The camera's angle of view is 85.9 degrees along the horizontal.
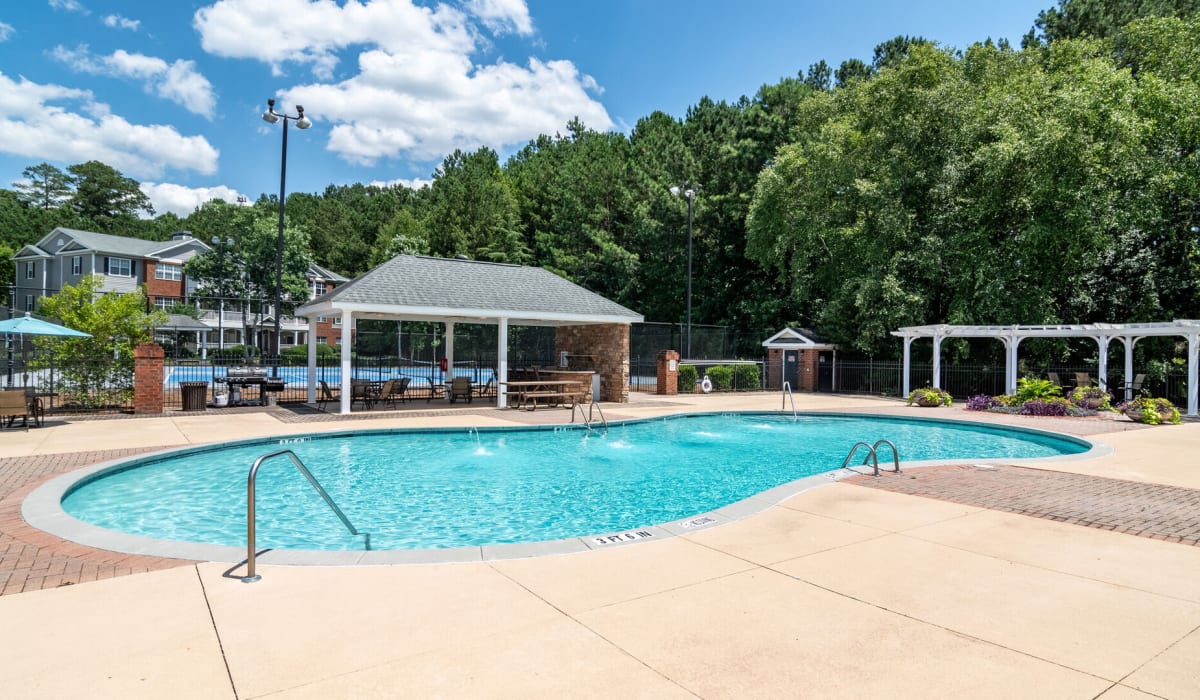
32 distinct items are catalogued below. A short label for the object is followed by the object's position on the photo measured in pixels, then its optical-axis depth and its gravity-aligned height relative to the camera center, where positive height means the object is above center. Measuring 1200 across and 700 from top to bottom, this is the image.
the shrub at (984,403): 18.75 -1.51
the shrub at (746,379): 26.06 -1.22
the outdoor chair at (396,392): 17.56 -1.32
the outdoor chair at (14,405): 11.62 -1.18
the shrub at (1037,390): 18.23 -1.07
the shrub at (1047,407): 17.05 -1.46
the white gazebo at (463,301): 15.60 +1.19
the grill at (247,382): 16.86 -1.03
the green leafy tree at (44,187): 66.31 +15.90
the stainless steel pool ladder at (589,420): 14.63 -1.71
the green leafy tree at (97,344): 14.97 -0.07
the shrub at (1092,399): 17.58 -1.25
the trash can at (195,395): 15.77 -1.30
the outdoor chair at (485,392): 20.72 -1.53
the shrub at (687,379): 24.66 -1.18
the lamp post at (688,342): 24.45 +0.27
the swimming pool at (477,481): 7.05 -1.98
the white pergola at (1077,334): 17.48 +0.57
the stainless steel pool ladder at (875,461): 8.50 -1.50
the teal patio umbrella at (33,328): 12.31 +0.24
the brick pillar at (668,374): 23.77 -0.96
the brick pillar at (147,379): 14.77 -0.86
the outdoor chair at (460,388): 18.55 -1.23
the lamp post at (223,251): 39.19 +5.60
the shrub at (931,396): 20.19 -1.43
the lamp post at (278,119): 16.97 +5.90
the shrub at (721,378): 25.44 -1.16
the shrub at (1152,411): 15.55 -1.40
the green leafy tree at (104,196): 67.56 +15.51
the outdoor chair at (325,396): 17.19 -1.47
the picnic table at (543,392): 17.59 -1.28
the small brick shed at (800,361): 26.89 -0.50
